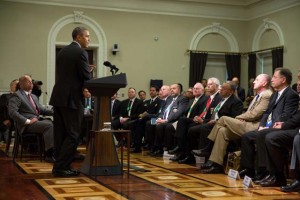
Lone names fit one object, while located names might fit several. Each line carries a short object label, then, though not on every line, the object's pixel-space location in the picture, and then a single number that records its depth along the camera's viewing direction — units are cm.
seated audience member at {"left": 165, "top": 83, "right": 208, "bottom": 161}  662
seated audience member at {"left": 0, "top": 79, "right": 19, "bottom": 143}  730
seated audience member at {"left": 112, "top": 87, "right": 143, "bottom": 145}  858
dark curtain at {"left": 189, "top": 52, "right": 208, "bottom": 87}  1246
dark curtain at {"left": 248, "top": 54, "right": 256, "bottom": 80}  1251
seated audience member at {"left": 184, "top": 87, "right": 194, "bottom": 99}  740
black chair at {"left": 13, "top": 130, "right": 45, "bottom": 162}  632
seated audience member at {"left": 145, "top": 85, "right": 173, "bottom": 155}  784
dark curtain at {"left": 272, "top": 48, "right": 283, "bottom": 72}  1125
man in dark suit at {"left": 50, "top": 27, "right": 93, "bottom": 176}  486
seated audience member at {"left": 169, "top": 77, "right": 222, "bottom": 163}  644
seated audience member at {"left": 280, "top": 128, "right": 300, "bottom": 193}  434
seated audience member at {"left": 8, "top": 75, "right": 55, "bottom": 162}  620
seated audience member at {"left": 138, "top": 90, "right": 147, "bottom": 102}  1011
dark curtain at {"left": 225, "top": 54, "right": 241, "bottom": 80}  1287
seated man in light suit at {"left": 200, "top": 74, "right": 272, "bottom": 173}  534
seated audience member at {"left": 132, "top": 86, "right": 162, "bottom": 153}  810
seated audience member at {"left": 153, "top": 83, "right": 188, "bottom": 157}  726
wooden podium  495
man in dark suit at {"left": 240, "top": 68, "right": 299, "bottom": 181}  480
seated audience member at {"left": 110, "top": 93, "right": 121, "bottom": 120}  919
